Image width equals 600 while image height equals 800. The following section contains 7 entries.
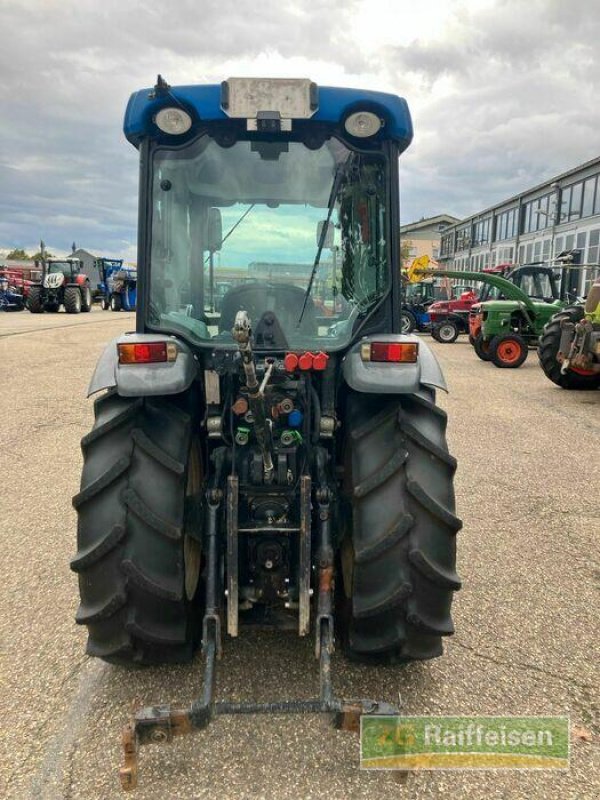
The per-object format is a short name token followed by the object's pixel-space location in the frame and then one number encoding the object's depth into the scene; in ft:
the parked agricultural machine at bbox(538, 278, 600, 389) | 29.48
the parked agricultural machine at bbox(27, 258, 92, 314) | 82.33
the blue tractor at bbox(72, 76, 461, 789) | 7.09
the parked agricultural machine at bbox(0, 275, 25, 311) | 86.94
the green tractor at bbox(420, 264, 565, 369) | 41.65
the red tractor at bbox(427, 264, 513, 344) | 59.98
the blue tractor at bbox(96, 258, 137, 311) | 100.78
